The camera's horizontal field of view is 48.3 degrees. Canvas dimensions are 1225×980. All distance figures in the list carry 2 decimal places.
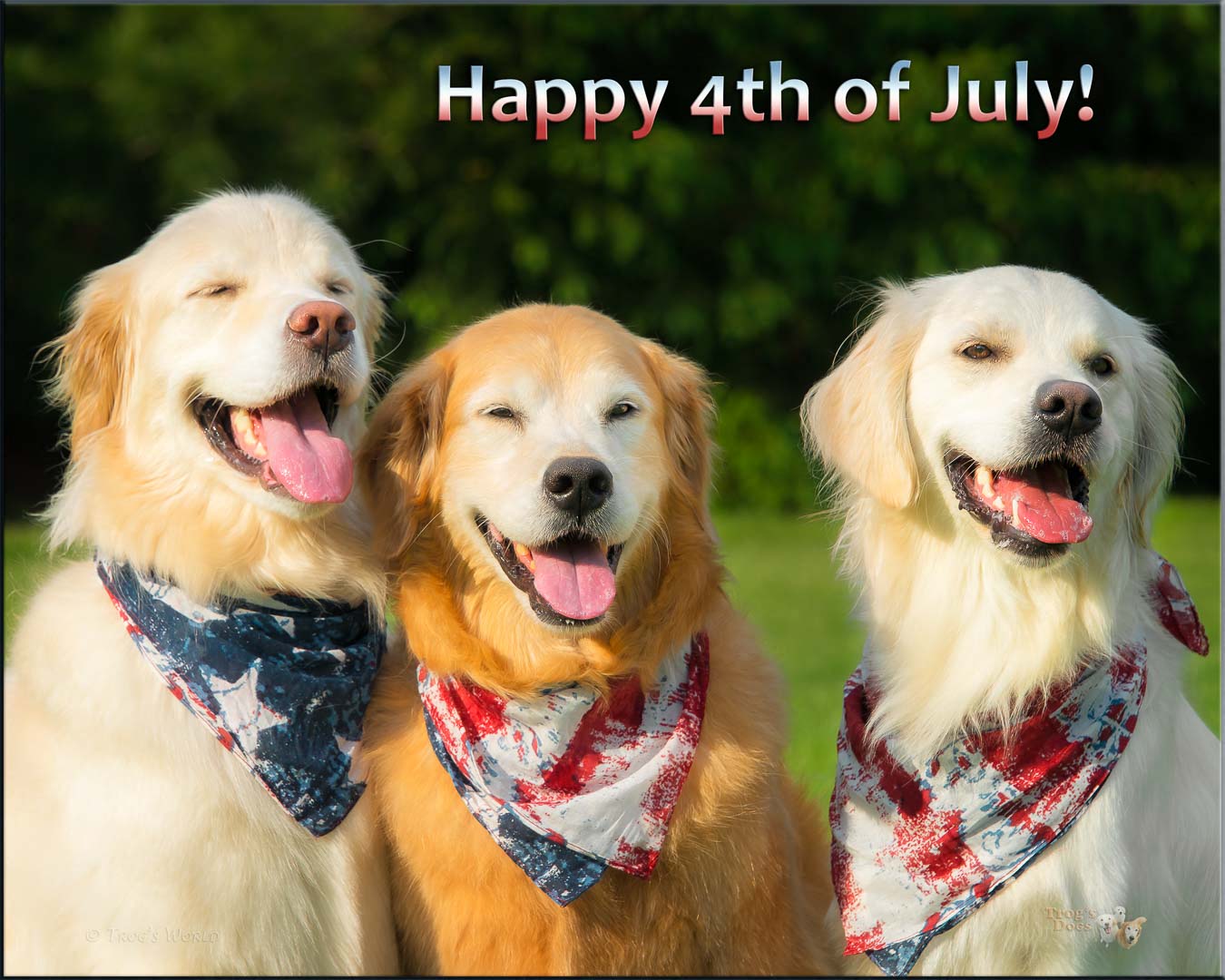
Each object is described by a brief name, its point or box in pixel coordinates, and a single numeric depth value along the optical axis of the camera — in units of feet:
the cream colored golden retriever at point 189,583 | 10.44
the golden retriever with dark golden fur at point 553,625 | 10.98
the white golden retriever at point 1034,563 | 10.82
